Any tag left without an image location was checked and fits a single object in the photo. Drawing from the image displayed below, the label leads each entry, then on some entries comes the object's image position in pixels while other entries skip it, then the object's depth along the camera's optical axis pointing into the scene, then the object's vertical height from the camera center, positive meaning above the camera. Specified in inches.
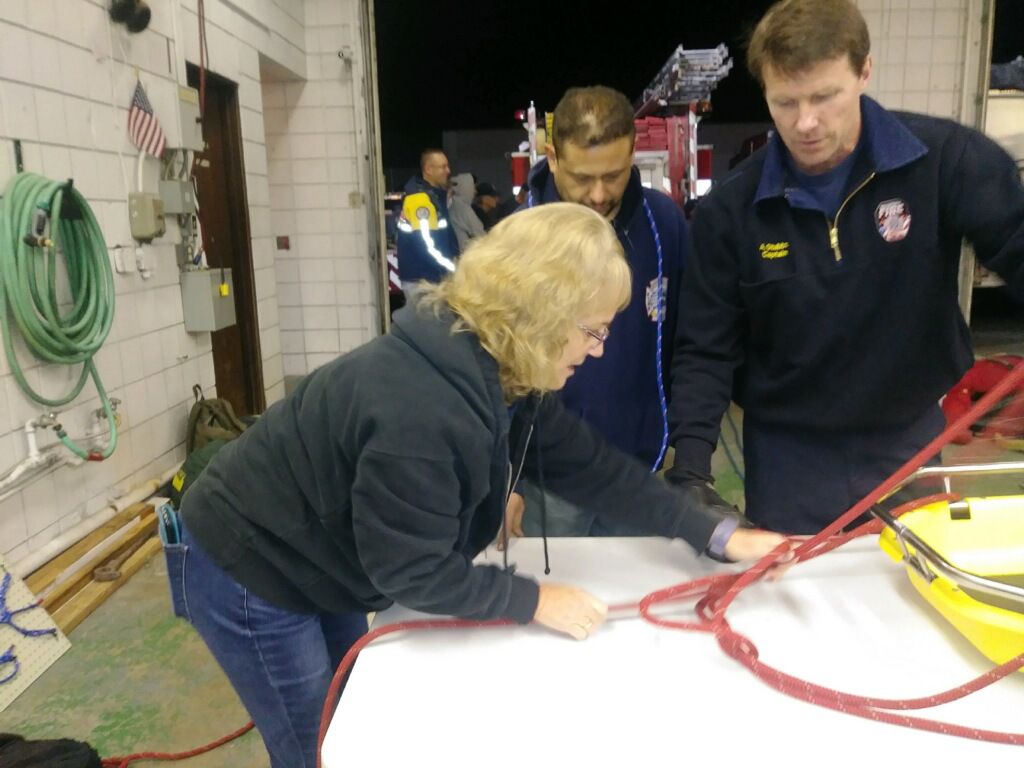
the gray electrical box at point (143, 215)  131.0 +2.1
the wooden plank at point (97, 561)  104.0 -44.6
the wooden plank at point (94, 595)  102.3 -46.7
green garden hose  99.5 -6.2
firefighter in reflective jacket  192.7 -3.6
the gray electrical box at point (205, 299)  147.3 -12.6
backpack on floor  146.9 -34.7
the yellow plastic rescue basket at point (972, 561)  36.7 -16.9
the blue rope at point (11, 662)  88.9 -45.8
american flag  131.6 +16.1
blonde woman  37.9 -12.8
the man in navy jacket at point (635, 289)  63.9 -5.7
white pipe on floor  105.2 -41.3
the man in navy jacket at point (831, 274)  51.8 -4.0
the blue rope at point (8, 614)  92.0 -41.9
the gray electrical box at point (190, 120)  144.7 +18.7
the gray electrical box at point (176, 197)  139.6 +5.2
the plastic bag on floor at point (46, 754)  64.6 -41.0
